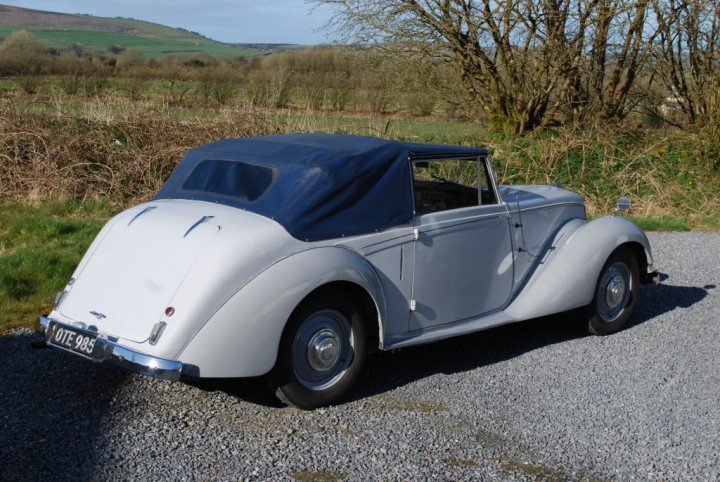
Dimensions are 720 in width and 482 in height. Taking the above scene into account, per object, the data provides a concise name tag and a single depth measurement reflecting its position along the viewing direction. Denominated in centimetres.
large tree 1516
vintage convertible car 444
